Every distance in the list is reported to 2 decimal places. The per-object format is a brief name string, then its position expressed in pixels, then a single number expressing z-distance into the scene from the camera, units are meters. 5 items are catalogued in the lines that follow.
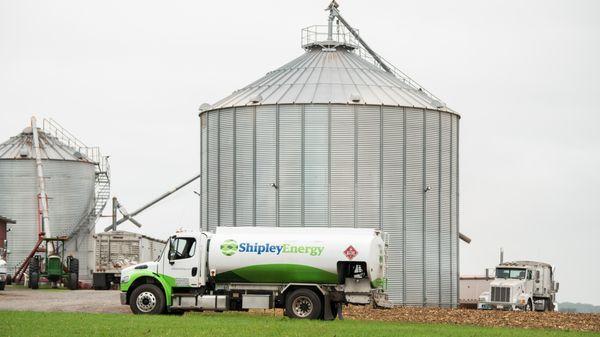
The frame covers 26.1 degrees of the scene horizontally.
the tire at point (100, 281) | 87.62
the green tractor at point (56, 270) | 86.88
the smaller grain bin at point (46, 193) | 108.12
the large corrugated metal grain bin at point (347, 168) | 74.81
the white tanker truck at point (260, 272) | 50.38
